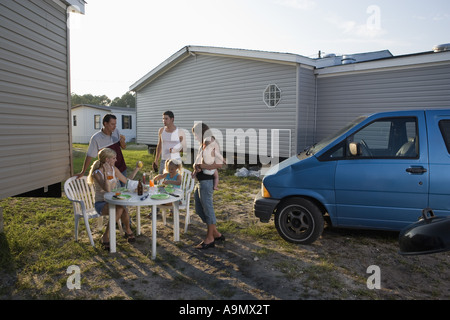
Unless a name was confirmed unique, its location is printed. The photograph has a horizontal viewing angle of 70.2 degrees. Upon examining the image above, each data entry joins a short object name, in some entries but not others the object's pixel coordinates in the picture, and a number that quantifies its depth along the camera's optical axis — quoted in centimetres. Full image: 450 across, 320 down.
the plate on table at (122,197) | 438
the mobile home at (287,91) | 899
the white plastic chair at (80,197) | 473
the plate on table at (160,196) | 442
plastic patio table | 429
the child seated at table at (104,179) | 462
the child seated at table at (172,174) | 531
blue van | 424
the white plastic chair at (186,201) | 539
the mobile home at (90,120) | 2850
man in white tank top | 589
